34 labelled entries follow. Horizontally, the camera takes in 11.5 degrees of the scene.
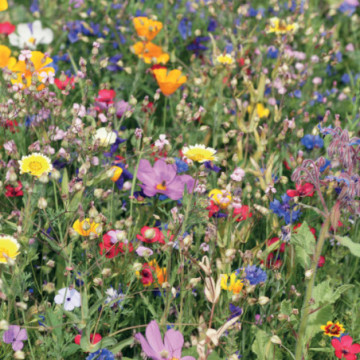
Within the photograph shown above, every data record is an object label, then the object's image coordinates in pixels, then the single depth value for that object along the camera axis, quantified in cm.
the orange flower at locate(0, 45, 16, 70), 256
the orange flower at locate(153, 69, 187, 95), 259
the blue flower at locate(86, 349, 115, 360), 222
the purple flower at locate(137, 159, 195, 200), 239
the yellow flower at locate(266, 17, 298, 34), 275
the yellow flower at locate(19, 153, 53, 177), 229
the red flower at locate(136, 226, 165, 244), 230
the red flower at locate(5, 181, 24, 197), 241
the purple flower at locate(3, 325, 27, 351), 220
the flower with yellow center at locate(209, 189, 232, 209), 232
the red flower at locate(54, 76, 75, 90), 250
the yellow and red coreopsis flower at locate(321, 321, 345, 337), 231
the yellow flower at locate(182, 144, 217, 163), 232
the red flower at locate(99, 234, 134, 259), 231
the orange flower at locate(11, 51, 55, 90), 249
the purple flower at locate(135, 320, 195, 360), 221
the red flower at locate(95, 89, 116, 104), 254
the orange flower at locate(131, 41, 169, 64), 269
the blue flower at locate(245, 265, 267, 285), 228
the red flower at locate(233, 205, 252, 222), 240
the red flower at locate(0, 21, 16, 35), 273
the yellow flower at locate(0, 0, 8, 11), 249
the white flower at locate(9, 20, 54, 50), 279
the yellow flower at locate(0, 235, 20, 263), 220
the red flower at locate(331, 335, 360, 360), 227
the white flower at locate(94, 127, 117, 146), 236
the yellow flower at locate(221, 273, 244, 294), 229
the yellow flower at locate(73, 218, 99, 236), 222
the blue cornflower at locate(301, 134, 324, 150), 252
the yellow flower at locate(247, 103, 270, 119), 267
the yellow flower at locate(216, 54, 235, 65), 264
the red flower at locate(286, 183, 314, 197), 239
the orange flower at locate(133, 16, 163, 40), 267
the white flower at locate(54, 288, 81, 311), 224
